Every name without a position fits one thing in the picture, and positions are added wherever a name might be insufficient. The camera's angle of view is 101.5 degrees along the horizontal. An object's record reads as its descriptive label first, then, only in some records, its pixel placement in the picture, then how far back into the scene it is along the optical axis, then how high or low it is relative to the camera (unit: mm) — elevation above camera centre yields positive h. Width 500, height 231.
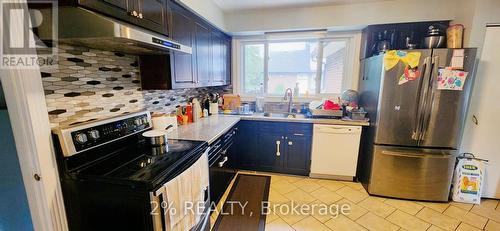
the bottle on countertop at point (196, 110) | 2553 -344
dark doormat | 1958 -1318
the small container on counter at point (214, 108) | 3049 -363
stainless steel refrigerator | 2070 -448
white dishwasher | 2625 -859
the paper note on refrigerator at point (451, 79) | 2020 +78
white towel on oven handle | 1131 -705
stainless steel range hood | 962 +254
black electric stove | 1048 -497
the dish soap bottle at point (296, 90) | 3277 -84
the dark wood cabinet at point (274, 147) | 2791 -872
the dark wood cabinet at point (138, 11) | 1103 +453
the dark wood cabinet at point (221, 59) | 2746 +361
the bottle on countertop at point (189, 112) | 2519 -352
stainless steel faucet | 3166 -185
